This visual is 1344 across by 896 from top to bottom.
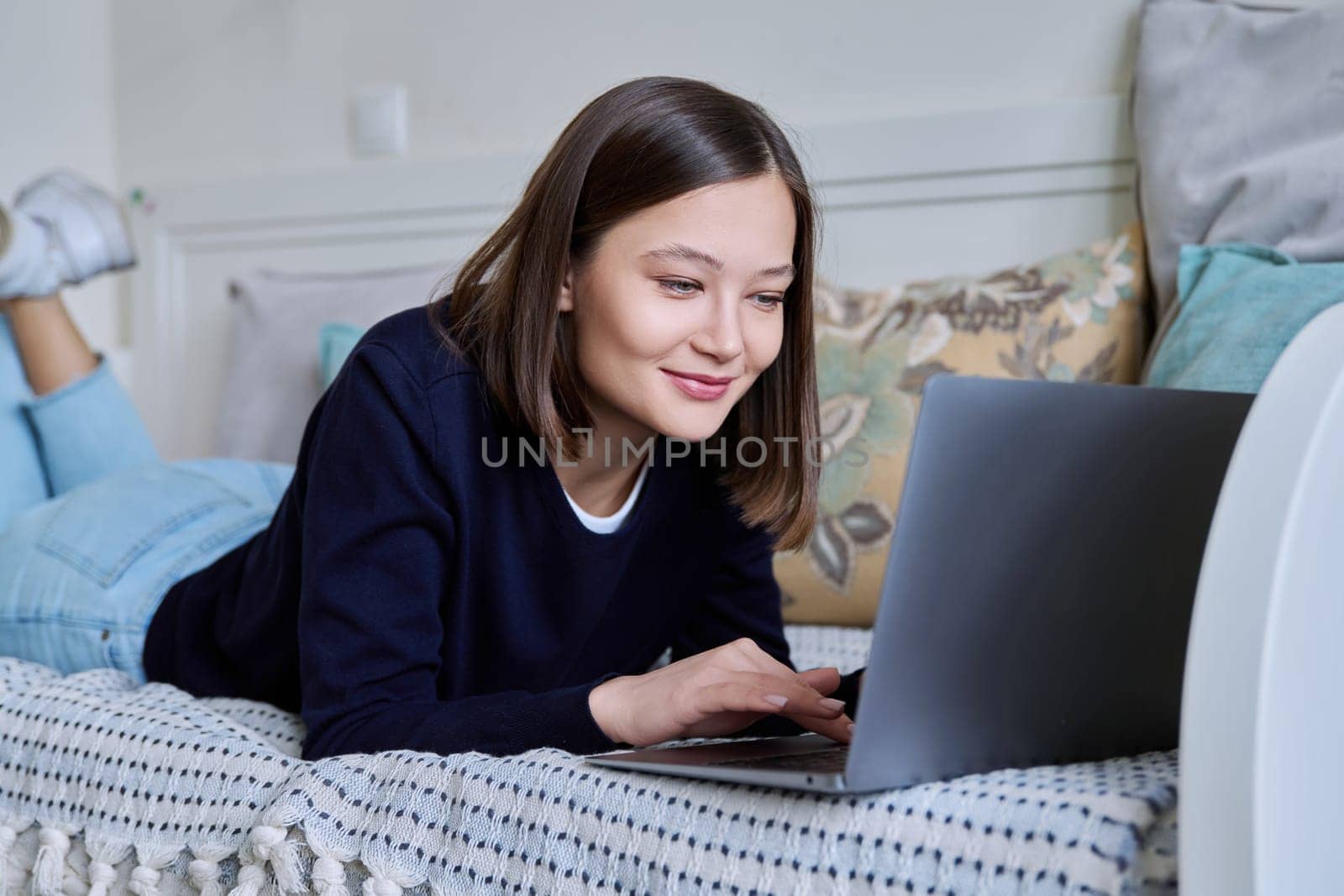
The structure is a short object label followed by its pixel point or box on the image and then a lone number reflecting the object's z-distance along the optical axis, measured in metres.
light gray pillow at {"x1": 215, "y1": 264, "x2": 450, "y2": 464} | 1.83
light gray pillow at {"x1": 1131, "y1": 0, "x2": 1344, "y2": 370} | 1.24
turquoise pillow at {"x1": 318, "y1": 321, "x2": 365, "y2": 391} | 1.69
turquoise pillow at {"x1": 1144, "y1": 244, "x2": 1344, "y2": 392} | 1.04
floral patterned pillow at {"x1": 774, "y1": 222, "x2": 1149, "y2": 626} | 1.32
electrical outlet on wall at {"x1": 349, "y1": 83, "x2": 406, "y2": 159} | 2.02
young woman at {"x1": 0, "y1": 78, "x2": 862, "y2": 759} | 0.82
